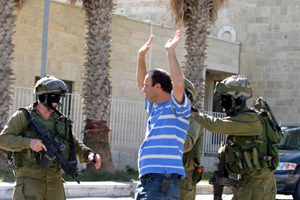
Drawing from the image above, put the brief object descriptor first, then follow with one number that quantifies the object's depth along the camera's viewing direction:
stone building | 13.70
